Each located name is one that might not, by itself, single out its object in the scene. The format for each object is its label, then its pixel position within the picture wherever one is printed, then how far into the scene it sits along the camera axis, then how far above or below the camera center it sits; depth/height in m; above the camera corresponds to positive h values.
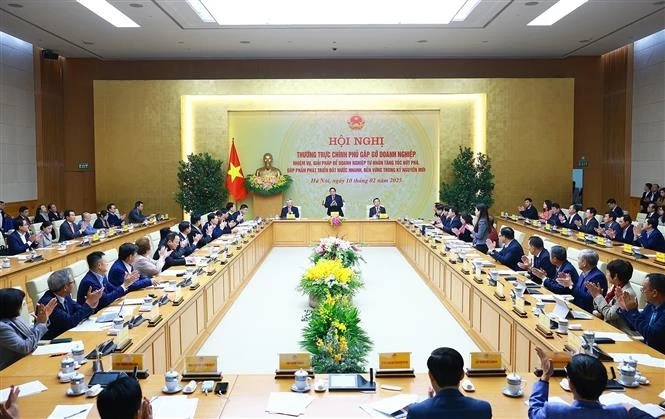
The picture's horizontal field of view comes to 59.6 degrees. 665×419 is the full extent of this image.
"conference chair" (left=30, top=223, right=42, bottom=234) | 9.05 -0.74
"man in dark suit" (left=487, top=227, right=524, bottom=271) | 6.65 -0.84
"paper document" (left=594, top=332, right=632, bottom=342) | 3.68 -1.02
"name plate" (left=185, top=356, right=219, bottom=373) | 3.22 -1.02
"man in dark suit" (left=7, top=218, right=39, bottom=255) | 7.86 -0.78
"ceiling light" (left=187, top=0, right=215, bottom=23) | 9.49 +2.92
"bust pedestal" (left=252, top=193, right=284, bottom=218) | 14.06 -0.60
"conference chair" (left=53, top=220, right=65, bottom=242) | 9.92 -0.80
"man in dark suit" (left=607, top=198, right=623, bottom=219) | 10.66 -0.58
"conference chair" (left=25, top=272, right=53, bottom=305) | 4.77 -0.88
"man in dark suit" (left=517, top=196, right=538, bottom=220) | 11.91 -0.68
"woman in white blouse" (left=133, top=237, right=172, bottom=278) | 6.12 -0.85
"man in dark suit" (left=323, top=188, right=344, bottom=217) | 12.59 -0.51
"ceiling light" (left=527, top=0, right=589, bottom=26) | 9.70 +2.92
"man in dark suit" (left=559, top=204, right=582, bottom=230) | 10.43 -0.75
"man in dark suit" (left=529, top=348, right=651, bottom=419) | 2.12 -0.81
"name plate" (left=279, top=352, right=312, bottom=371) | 3.24 -1.01
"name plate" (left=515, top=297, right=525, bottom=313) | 4.33 -0.95
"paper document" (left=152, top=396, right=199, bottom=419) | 2.70 -1.08
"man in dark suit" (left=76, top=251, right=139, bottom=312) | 4.88 -0.85
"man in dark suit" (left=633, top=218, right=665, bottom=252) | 7.85 -0.82
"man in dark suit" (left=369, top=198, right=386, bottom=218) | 12.52 -0.66
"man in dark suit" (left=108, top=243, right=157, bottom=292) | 5.41 -0.84
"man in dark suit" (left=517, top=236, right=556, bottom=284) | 5.88 -0.85
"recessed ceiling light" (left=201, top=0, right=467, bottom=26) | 9.61 +2.92
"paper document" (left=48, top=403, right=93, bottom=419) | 2.65 -1.07
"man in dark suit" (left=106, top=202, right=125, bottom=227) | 11.50 -0.72
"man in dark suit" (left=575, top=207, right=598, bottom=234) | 9.62 -0.74
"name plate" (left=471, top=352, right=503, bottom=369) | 3.20 -1.00
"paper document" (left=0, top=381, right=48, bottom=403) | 2.88 -1.06
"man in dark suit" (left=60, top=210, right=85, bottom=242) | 9.36 -0.76
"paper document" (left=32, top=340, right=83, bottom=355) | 3.54 -1.03
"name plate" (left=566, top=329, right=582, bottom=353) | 3.42 -0.98
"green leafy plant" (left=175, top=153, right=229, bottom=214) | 13.51 -0.08
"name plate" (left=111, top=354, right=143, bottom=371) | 3.18 -0.99
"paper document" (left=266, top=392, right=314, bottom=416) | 2.75 -1.09
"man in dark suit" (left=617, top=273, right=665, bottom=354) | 3.61 -0.87
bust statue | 14.07 +0.27
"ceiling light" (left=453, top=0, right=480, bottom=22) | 9.51 +2.89
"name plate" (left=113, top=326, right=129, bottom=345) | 3.55 -0.96
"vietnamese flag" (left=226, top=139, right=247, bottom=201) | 13.91 +0.06
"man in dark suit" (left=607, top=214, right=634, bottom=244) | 8.64 -0.83
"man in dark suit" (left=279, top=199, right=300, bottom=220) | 12.41 -0.67
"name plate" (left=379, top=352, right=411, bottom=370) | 3.24 -1.01
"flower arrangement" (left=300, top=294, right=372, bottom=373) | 3.91 -1.14
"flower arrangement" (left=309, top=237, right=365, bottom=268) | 7.29 -0.90
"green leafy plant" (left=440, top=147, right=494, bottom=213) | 13.41 -0.12
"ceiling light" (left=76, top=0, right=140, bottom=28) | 9.56 +2.94
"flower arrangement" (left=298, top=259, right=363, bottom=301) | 6.02 -1.04
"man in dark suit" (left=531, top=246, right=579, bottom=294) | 5.19 -0.85
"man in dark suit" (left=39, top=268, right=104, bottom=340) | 4.07 -0.90
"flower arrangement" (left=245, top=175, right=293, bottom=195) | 13.91 -0.09
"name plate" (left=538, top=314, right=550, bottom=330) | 3.78 -0.95
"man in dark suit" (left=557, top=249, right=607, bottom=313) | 4.76 -0.83
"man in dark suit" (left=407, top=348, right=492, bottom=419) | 2.11 -0.81
